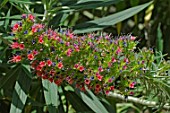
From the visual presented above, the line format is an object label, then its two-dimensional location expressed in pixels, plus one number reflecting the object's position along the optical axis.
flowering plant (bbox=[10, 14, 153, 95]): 2.23
